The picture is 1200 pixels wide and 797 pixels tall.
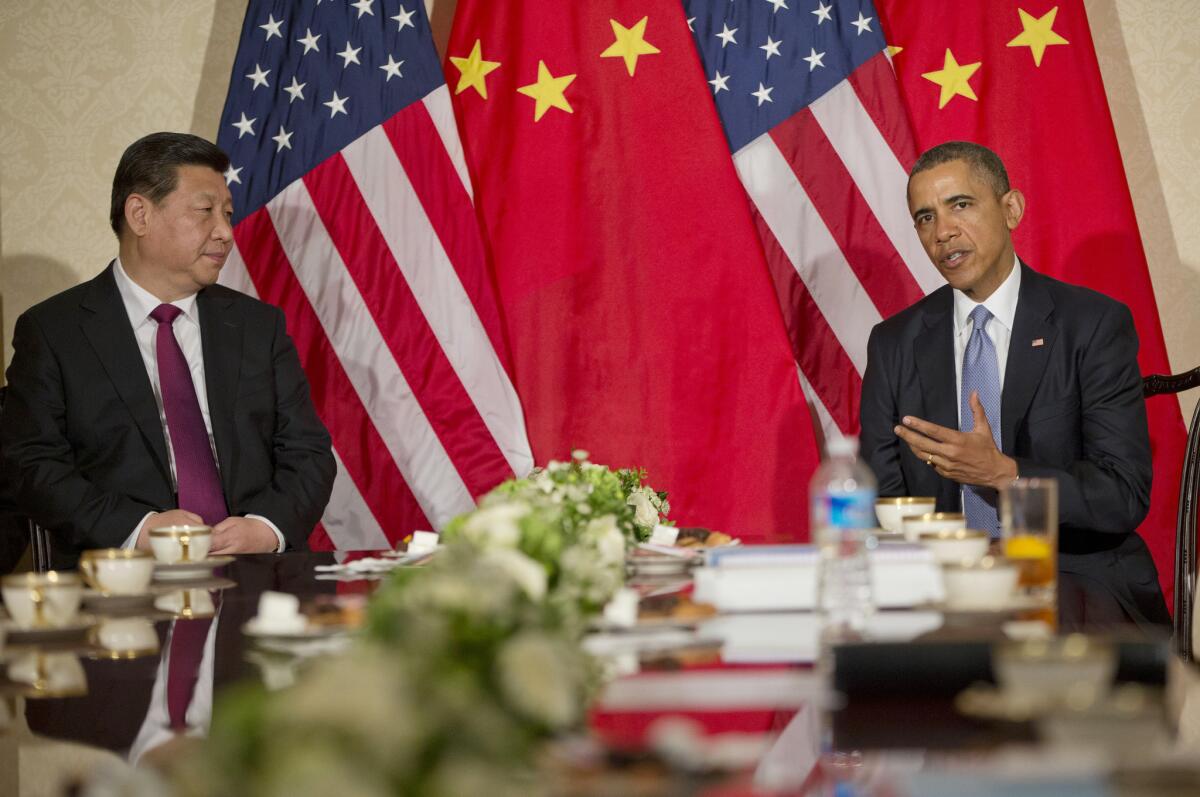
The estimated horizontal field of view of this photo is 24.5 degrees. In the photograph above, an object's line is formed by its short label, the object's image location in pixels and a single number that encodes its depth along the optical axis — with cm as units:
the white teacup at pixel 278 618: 278
